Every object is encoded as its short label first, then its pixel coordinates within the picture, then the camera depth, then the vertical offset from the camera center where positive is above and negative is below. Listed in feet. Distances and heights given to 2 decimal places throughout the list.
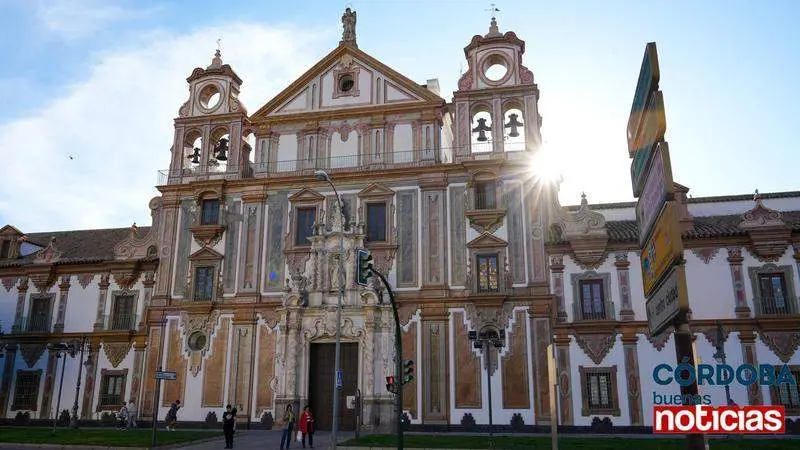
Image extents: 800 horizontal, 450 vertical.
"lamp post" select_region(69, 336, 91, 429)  112.57 -2.00
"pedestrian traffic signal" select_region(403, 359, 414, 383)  70.74 +3.03
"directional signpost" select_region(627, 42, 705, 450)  25.30 +7.41
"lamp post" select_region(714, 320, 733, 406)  94.63 +7.14
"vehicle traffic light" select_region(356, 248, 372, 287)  60.13 +11.89
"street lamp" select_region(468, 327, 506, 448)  89.51 +8.76
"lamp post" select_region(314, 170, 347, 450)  71.75 +1.46
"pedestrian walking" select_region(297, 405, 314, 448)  81.25 -2.94
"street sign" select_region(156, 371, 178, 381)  81.71 +3.02
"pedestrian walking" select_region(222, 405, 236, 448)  79.36 -3.03
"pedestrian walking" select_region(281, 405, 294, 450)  77.92 -2.87
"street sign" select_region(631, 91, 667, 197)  26.94 +11.10
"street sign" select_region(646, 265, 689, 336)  24.53 +3.91
